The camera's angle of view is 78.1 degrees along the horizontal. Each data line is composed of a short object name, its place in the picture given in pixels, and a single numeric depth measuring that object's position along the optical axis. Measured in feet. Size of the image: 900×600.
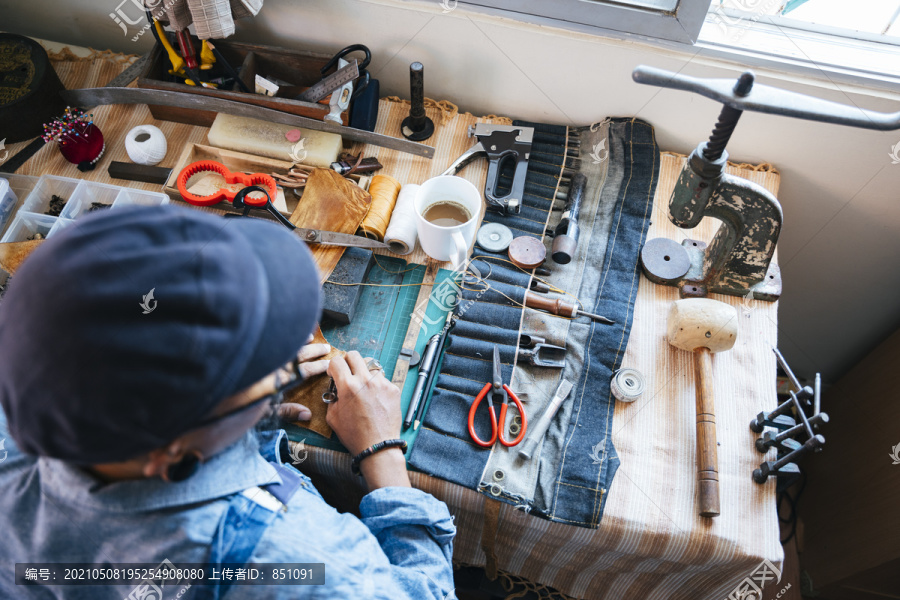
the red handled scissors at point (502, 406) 4.58
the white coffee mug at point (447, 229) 4.88
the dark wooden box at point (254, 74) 5.81
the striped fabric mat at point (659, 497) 4.36
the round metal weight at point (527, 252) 5.32
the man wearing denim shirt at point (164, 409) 2.43
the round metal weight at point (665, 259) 5.33
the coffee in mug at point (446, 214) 5.22
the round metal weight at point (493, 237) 5.46
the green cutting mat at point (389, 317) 5.05
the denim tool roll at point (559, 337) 4.48
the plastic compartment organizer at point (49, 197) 5.23
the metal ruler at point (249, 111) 5.85
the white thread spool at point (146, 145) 5.81
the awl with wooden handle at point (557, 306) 5.08
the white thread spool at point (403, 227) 5.29
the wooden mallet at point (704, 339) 4.55
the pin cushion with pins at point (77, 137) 5.69
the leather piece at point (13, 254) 4.92
